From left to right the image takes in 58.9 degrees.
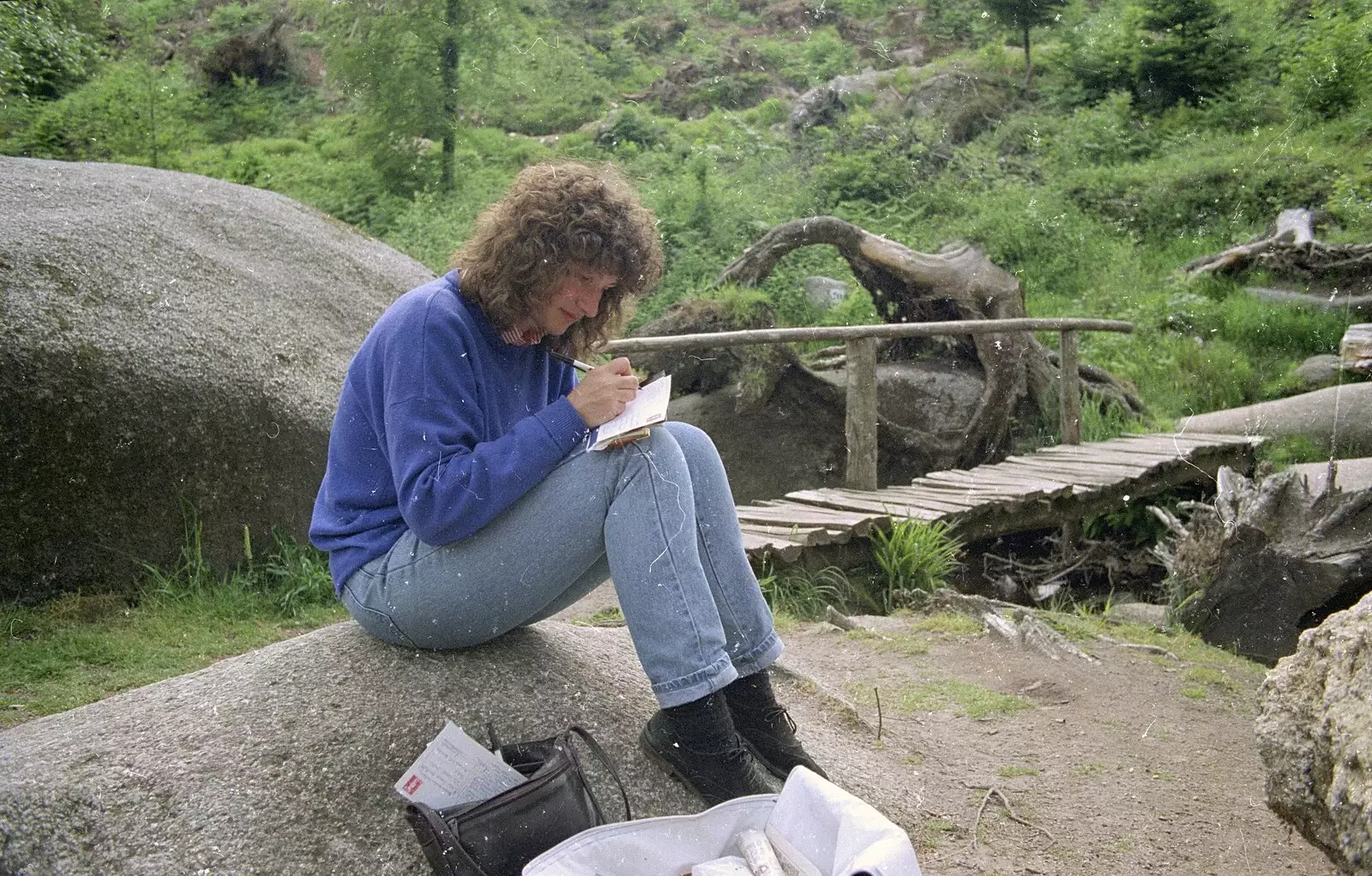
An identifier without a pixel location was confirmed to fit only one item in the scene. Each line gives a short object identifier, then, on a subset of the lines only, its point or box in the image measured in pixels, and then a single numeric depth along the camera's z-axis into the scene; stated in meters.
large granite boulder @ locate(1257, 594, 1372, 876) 1.99
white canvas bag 2.19
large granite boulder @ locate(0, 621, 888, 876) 2.49
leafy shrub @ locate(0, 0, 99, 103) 8.69
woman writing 2.58
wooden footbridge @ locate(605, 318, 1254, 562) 6.54
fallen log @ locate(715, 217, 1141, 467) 8.98
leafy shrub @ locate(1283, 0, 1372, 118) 11.31
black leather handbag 2.31
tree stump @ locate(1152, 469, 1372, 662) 5.43
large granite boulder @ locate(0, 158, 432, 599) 4.80
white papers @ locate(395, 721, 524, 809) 2.44
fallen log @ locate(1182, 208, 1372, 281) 11.41
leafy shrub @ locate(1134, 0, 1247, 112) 14.48
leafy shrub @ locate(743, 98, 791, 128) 18.19
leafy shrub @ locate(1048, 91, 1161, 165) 15.11
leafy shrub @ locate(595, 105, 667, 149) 16.25
